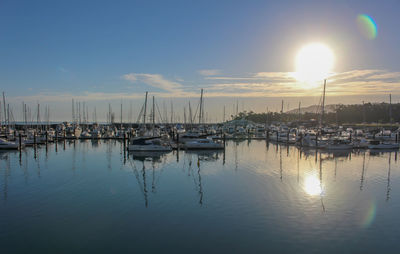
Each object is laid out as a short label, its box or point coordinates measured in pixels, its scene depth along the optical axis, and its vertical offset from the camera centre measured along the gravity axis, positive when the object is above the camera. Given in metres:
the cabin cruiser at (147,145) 44.81 -3.79
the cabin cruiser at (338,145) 48.81 -3.98
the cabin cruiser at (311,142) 50.56 -3.71
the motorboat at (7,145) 46.22 -3.97
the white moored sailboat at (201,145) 49.53 -4.14
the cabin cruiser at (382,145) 51.07 -4.17
